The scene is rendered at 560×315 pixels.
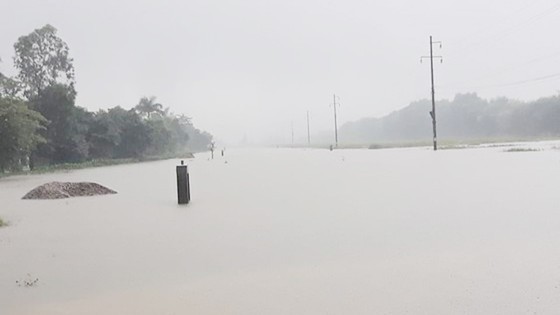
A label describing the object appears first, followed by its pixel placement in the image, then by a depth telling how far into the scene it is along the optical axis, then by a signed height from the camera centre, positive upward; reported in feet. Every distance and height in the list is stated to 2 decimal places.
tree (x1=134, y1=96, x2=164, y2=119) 238.27 +22.21
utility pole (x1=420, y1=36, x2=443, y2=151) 112.68 +11.40
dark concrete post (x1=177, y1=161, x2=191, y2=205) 36.41 -2.62
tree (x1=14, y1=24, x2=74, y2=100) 129.70 +25.90
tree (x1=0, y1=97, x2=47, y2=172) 88.48 +5.29
